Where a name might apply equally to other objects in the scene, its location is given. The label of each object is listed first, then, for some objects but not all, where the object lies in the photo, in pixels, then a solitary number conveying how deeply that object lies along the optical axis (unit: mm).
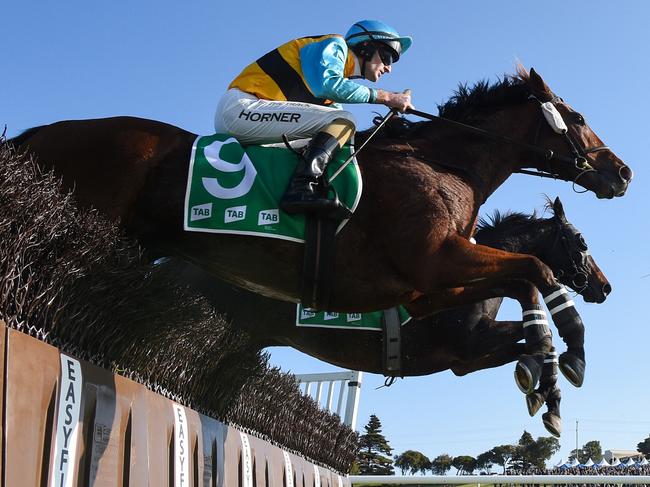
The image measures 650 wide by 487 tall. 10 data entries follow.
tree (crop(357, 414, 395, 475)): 25234
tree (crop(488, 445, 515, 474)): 45375
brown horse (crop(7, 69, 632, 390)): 4793
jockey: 4738
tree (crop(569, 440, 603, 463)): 52569
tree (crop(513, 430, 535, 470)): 43344
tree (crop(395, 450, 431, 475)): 43688
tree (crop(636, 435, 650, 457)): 49400
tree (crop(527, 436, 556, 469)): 42219
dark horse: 7070
